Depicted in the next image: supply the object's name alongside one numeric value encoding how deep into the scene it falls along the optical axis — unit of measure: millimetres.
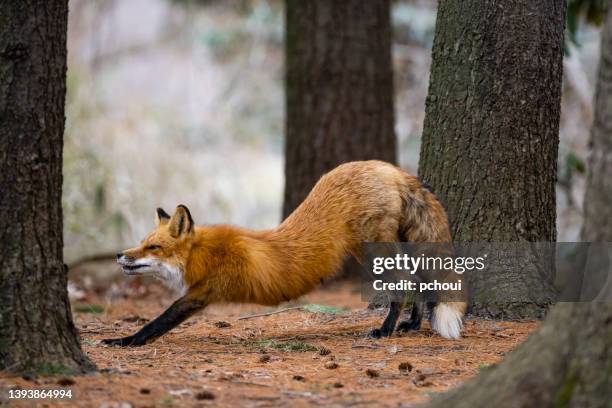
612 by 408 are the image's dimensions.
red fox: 11172
